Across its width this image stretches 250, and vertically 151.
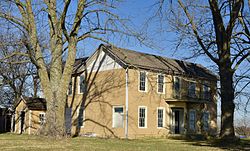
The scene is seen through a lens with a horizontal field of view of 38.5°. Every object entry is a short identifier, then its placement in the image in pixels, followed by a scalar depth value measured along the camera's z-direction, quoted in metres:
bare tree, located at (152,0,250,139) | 20.98
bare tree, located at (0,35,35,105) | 38.44
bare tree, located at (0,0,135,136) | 21.14
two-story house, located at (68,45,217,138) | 28.31
